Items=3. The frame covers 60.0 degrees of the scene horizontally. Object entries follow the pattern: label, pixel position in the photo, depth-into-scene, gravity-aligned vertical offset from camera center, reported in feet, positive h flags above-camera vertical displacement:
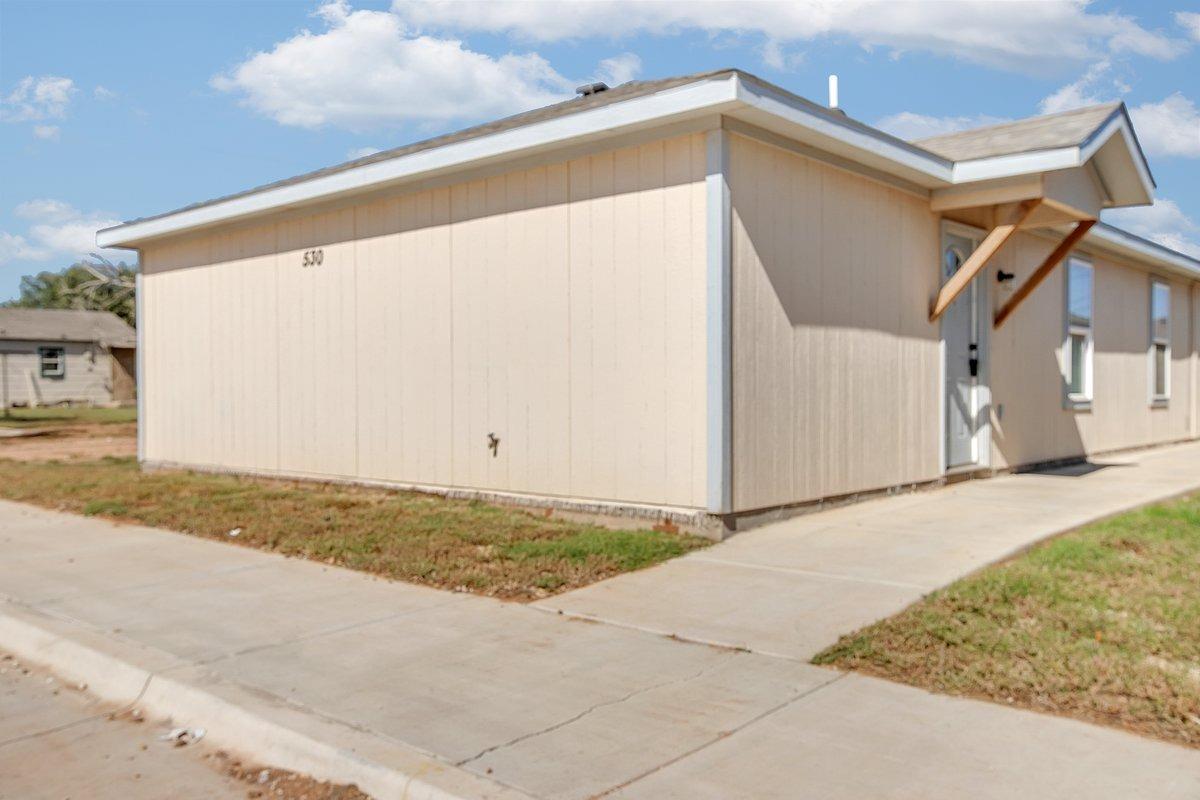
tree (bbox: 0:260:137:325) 174.60 +16.86
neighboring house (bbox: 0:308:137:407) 135.85 +3.81
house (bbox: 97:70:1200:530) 26.73 +2.46
